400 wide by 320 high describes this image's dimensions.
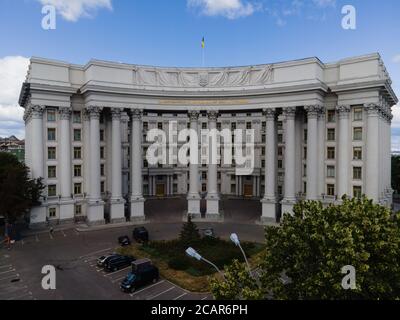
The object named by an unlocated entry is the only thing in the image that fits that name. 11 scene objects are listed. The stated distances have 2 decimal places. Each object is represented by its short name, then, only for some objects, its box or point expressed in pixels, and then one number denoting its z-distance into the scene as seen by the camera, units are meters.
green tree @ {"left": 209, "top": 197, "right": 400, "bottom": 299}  15.64
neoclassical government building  47.41
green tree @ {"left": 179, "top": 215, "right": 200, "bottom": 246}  38.69
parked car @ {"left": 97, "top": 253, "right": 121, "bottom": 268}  31.75
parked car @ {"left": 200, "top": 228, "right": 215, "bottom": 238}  41.63
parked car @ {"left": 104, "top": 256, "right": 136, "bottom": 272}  31.09
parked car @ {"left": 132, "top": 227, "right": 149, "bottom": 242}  40.81
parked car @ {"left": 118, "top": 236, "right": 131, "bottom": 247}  39.78
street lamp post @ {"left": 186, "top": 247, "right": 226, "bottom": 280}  16.18
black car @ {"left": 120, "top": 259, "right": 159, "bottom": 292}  26.79
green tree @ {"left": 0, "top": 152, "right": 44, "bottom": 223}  39.62
